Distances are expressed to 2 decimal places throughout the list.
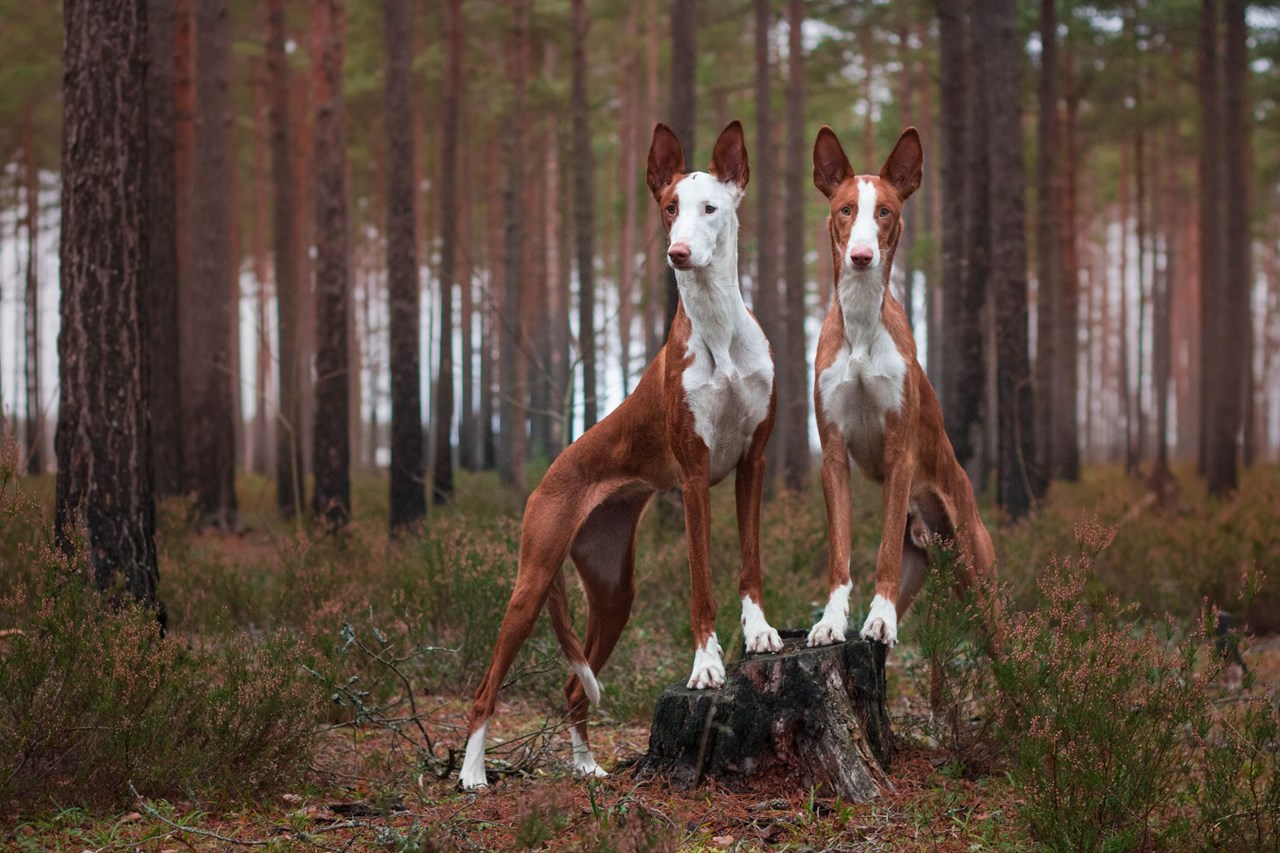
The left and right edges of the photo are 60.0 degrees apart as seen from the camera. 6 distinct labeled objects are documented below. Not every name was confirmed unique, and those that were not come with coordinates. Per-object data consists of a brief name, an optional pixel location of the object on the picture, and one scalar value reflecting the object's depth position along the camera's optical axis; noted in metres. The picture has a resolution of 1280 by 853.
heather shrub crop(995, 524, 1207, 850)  3.76
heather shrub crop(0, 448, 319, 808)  4.26
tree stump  4.39
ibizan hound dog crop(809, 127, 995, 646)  4.43
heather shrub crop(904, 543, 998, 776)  4.61
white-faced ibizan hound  4.34
